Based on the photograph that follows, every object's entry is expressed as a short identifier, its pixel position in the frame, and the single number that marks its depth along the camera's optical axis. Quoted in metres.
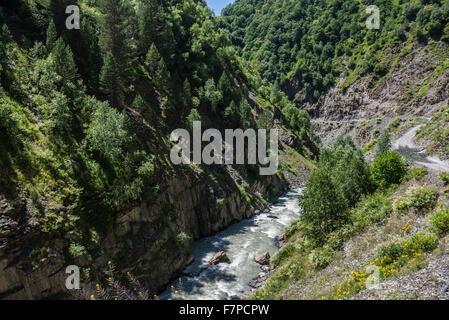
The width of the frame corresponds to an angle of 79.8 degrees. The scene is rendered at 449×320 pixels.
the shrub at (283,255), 31.09
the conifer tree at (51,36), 32.53
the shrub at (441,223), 16.91
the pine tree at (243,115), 70.44
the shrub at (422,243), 16.03
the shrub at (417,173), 26.64
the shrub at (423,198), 21.17
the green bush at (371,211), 24.44
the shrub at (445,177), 22.36
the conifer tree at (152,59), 47.97
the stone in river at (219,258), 33.34
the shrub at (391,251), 17.08
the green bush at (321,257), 23.17
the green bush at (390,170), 31.55
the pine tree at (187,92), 53.11
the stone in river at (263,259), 34.06
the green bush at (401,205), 22.39
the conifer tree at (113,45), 35.91
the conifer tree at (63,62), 29.59
